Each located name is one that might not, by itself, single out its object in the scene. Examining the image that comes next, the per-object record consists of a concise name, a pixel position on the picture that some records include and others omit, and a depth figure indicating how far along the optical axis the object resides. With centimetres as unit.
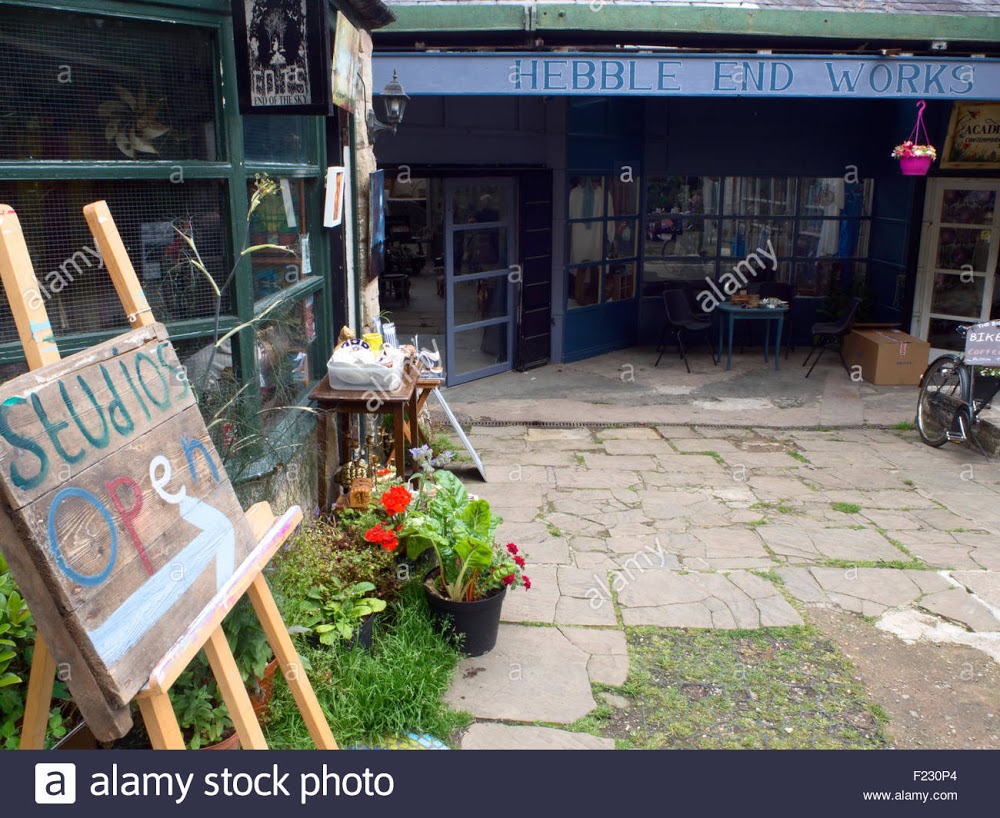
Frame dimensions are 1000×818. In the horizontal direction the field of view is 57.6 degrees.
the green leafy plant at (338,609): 408
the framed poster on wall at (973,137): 1038
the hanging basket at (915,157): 897
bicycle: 786
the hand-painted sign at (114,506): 212
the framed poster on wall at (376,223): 676
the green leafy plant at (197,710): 310
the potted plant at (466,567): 436
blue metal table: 1107
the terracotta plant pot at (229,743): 318
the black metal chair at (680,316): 1116
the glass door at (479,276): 989
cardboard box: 1047
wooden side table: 533
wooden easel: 226
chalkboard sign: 760
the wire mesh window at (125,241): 338
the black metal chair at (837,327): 1098
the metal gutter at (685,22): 809
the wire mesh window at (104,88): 327
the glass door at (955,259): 1084
